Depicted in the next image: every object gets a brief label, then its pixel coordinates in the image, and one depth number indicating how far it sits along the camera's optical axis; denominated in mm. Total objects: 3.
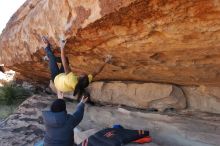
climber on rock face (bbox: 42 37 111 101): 2801
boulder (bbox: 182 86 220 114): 3045
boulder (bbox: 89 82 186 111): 3270
